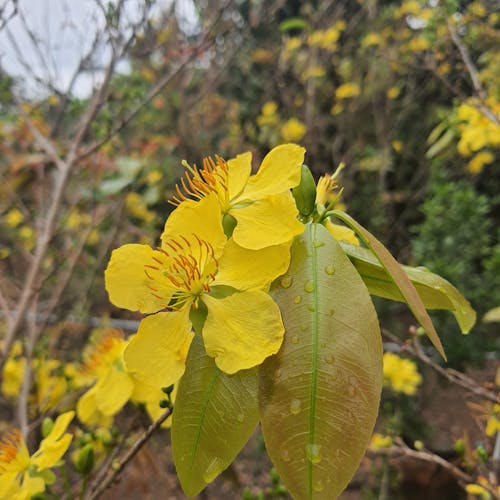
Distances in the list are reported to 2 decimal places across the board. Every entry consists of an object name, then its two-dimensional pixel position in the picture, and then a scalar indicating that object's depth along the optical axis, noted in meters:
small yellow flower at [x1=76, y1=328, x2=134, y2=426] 0.20
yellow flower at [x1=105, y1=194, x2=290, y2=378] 0.12
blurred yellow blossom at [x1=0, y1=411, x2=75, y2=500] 0.16
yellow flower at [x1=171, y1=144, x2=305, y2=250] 0.12
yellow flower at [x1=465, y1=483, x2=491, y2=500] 0.23
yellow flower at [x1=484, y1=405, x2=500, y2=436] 0.24
